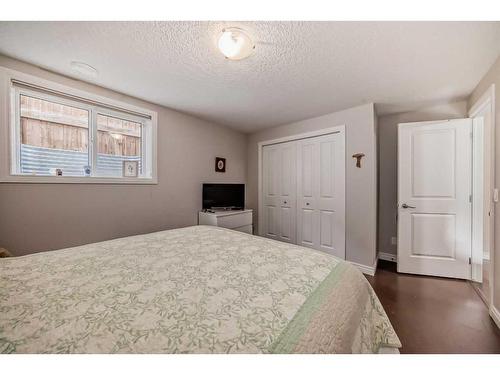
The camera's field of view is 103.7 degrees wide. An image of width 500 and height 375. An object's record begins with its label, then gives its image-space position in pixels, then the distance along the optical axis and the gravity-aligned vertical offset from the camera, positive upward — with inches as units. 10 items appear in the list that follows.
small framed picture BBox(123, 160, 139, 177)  94.6 +8.7
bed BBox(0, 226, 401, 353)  21.3 -16.5
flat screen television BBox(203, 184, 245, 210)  123.0 -6.6
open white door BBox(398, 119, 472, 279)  88.3 -5.0
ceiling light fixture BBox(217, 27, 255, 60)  51.2 +39.0
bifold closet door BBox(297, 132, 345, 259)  108.9 -3.9
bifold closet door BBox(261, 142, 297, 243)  131.4 -3.1
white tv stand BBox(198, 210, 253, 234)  113.4 -19.9
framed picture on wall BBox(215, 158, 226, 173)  132.0 +14.9
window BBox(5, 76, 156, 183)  70.1 +20.1
